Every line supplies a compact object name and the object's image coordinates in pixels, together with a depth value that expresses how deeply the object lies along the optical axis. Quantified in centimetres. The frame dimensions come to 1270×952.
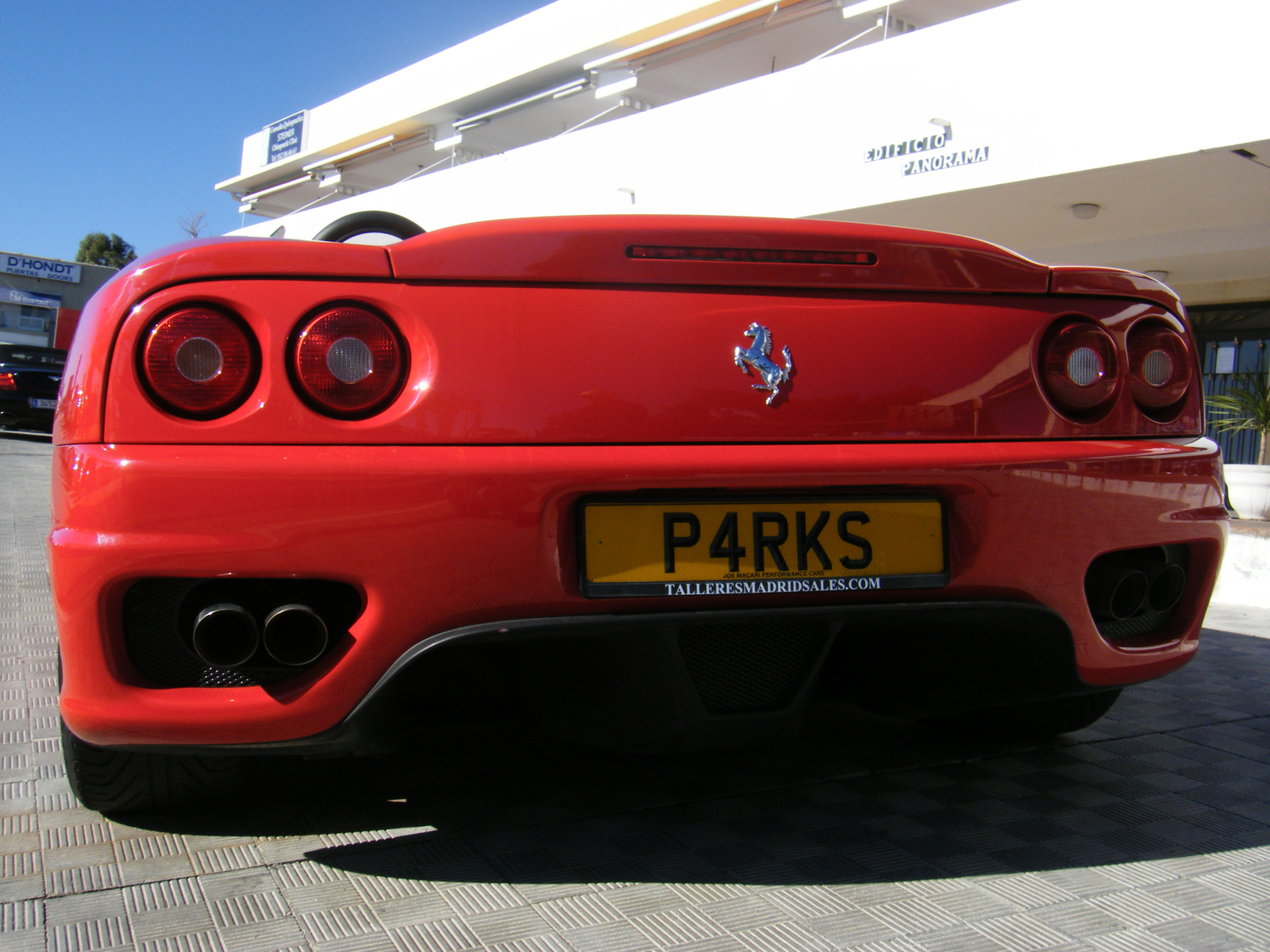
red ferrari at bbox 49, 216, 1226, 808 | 144
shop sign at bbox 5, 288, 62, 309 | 4234
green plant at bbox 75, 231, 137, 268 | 5878
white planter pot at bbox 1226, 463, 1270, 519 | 769
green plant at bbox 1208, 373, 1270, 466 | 861
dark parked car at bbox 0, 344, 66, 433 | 1468
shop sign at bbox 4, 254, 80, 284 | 4056
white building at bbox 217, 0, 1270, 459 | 840
